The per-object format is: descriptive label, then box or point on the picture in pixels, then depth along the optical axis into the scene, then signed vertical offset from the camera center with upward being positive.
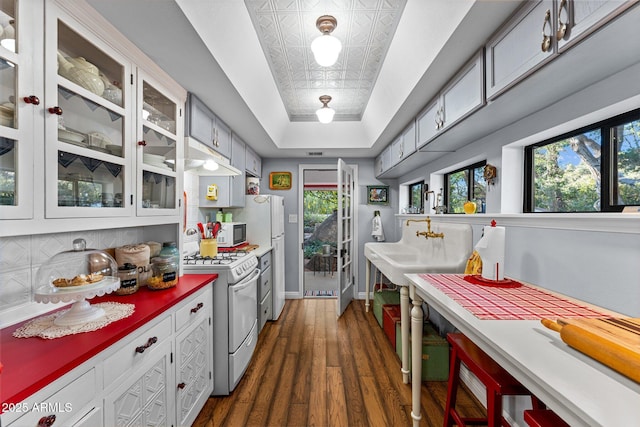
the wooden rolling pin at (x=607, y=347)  0.63 -0.35
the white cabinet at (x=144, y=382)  0.80 -0.69
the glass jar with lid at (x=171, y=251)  1.80 -0.27
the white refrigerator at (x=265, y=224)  3.29 -0.13
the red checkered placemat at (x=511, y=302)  1.05 -0.40
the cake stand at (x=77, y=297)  1.02 -0.34
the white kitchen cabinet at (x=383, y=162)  3.39 +0.74
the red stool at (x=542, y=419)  0.77 -0.61
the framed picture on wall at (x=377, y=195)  4.23 +0.30
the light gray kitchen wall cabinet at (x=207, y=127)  1.96 +0.73
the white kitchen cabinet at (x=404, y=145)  2.50 +0.73
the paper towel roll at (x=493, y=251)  1.49 -0.21
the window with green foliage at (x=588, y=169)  1.19 +0.24
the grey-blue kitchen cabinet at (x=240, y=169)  2.83 +0.51
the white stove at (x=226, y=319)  1.95 -0.80
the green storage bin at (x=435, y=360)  2.11 -1.18
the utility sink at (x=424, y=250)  2.01 -0.37
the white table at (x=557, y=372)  0.55 -0.41
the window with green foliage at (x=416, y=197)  3.48 +0.24
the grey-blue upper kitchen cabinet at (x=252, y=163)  3.33 +0.70
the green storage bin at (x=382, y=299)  3.03 -1.01
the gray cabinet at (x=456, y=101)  1.43 +0.73
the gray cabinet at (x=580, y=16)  0.76 +0.62
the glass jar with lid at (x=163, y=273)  1.59 -0.38
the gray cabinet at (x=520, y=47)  0.98 +0.72
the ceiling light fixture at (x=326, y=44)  1.59 +1.04
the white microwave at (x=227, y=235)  2.85 -0.24
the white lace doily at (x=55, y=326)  0.98 -0.45
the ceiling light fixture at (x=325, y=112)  2.70 +1.05
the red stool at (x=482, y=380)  1.05 -0.69
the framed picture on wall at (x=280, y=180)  4.19 +0.53
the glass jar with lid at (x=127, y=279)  1.49 -0.38
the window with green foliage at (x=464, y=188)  2.33 +0.26
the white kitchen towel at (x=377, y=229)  4.04 -0.24
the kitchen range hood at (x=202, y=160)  1.93 +0.43
